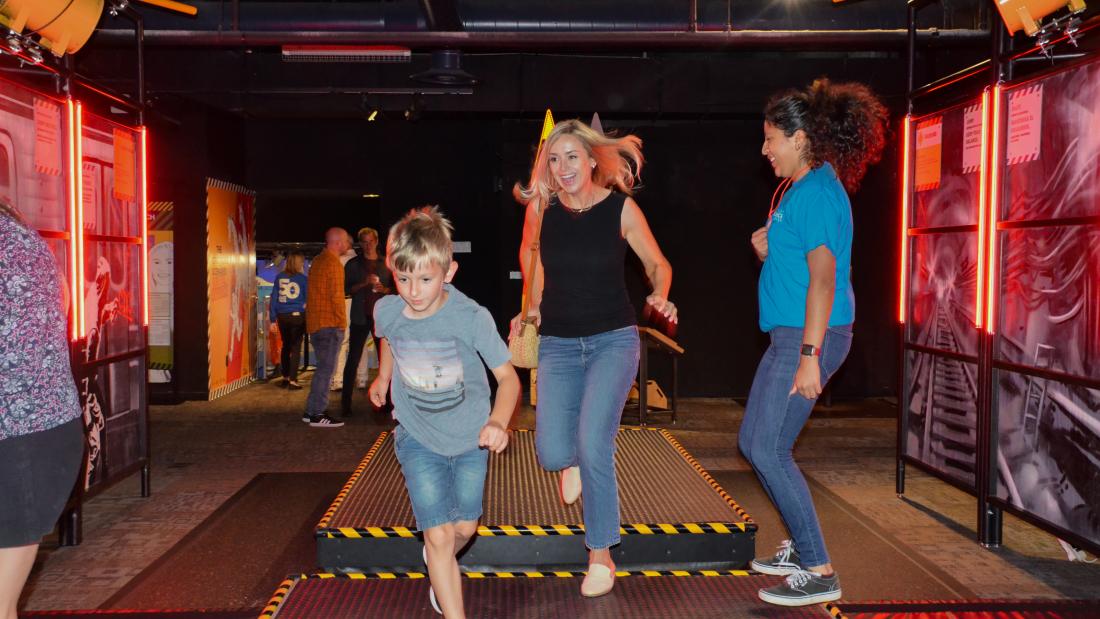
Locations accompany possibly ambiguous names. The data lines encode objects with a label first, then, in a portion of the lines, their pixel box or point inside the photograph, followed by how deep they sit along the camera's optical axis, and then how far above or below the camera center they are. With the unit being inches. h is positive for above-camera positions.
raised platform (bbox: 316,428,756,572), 175.6 -52.4
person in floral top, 96.1 -15.3
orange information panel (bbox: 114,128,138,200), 242.1 +27.0
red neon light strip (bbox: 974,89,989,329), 206.4 +13.9
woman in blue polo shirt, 140.9 -3.2
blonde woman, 146.0 -8.6
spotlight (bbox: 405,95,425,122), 430.5 +76.0
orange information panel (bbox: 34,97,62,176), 197.2 +28.6
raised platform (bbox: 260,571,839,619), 146.3 -56.0
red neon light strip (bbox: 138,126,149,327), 251.6 +7.4
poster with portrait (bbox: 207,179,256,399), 449.1 -10.4
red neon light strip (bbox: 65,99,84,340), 205.9 +4.4
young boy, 127.7 -17.9
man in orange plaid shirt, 360.8 -21.8
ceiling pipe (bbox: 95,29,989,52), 306.7 +78.6
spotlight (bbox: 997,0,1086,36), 176.4 +52.8
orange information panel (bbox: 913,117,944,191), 237.1 +31.4
